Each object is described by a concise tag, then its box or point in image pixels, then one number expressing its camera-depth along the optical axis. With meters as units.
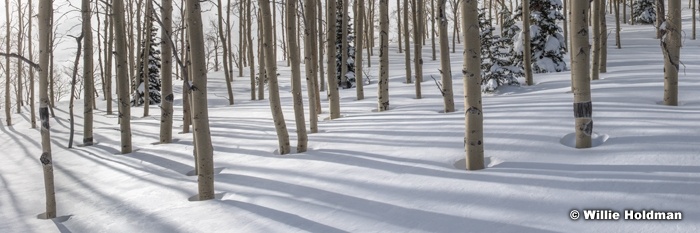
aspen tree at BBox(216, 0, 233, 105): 20.02
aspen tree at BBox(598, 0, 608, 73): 14.64
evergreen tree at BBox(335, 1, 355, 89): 22.98
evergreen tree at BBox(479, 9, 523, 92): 14.41
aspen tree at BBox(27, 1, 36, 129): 18.67
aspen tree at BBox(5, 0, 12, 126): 20.55
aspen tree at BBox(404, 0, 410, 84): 16.67
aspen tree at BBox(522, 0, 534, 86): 13.50
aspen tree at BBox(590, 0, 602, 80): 12.23
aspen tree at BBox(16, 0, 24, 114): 21.38
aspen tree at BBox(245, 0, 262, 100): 20.81
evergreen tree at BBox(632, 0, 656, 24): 37.84
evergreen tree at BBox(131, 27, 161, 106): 26.98
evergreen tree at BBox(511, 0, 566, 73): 18.14
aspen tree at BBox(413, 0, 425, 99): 12.85
